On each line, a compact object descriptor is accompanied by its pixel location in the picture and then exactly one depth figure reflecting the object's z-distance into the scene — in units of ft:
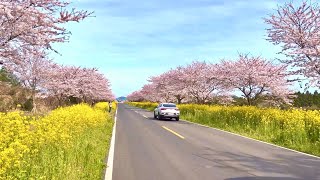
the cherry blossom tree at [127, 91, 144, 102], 425.11
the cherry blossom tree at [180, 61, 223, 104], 150.00
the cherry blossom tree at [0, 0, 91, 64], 23.56
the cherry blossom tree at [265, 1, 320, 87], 57.11
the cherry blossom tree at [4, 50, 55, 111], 105.90
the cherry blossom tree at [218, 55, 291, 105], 97.09
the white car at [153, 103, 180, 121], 100.73
